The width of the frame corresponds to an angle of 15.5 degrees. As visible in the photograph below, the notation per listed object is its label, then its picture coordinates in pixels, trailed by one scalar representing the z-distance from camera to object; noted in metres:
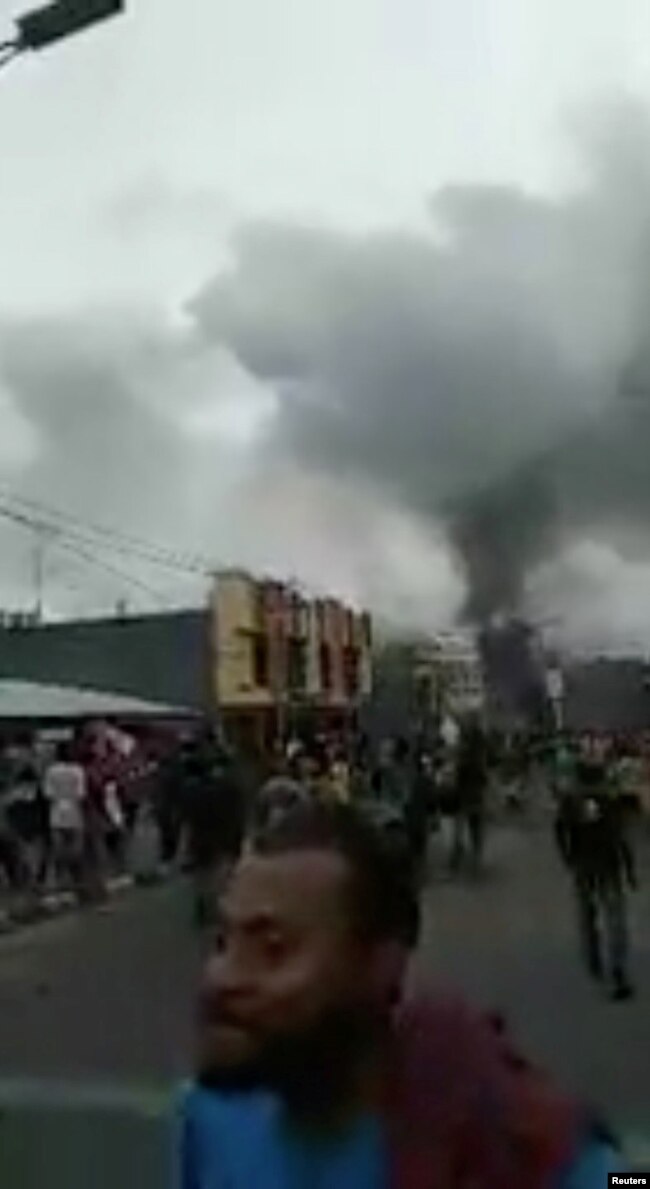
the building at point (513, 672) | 86.56
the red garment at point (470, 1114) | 1.73
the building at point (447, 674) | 85.50
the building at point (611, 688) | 87.87
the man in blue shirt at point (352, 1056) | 1.75
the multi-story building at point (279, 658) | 61.03
